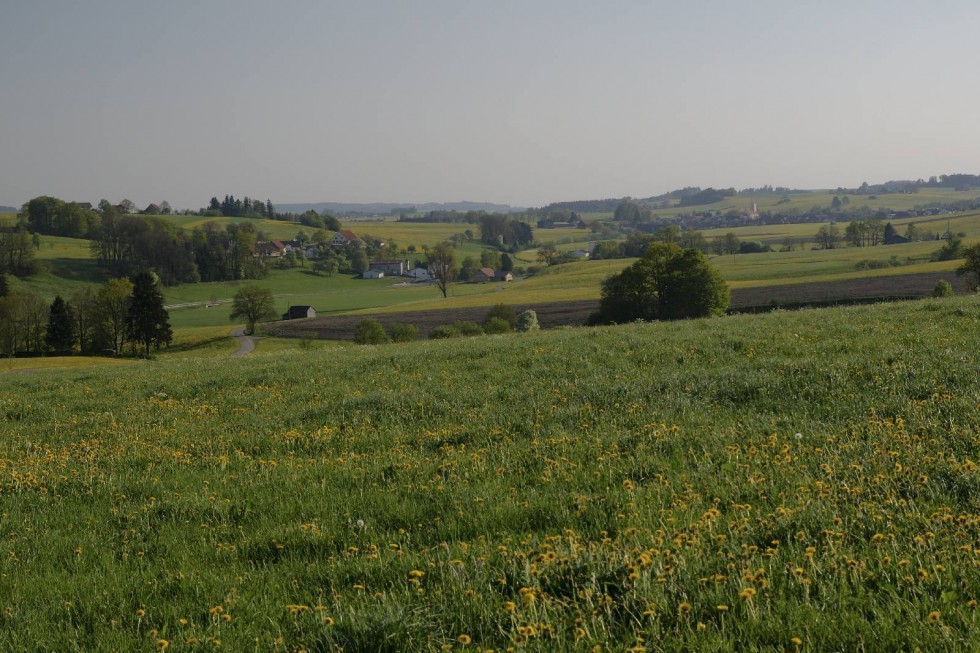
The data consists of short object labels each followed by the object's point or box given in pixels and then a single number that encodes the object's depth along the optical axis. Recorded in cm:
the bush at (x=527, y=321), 7414
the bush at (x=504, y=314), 8275
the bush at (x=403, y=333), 7644
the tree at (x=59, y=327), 8700
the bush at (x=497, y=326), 7406
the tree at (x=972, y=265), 6575
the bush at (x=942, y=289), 5944
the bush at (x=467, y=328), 7481
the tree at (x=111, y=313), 9219
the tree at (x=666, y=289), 7050
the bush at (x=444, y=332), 7231
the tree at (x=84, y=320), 9100
